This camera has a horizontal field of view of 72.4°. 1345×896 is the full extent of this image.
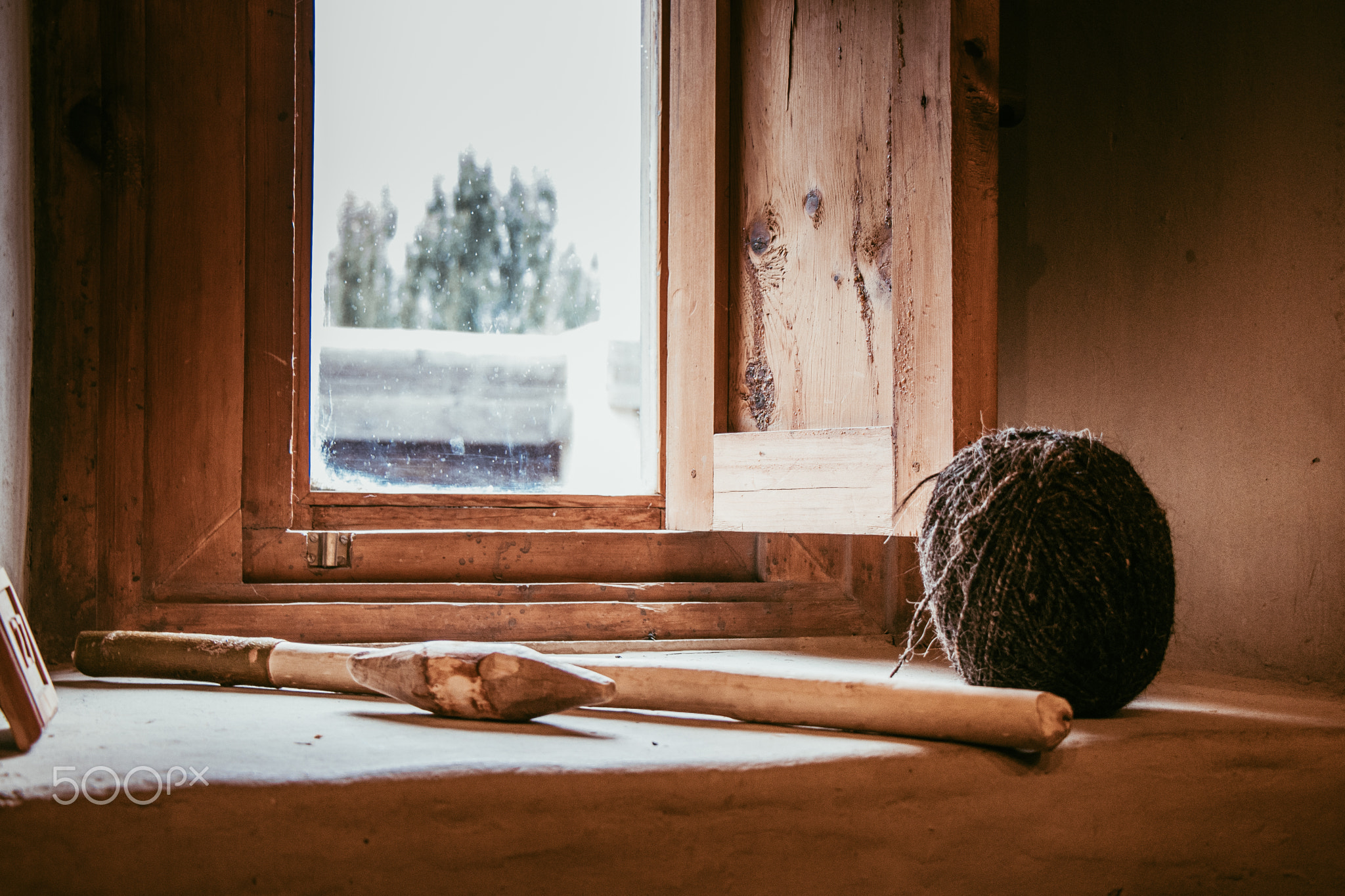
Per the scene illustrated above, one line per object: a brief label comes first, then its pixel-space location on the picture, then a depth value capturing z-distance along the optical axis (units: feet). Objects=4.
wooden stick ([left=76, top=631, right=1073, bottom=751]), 3.00
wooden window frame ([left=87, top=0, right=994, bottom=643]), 4.74
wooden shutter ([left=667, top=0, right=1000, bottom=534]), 4.12
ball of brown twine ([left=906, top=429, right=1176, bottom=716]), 3.24
